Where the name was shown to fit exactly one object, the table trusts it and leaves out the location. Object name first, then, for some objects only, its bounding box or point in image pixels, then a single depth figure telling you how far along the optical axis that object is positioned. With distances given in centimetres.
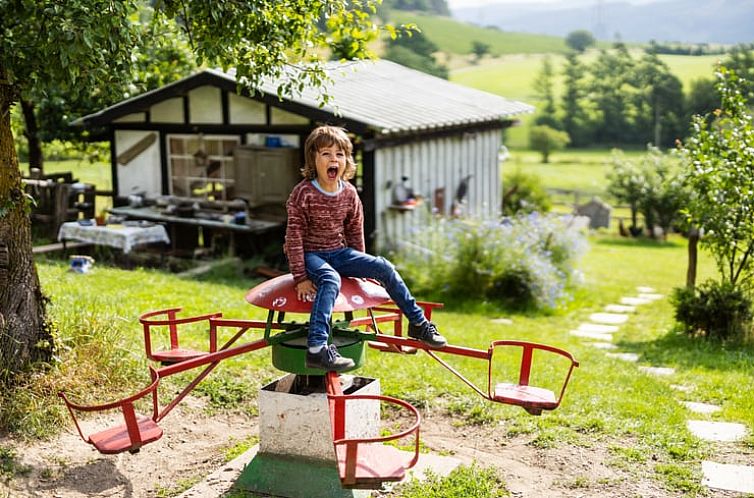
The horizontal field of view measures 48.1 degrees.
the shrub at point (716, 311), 1027
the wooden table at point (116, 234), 1359
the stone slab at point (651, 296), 1536
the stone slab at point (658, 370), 884
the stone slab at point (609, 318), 1298
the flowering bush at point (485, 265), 1319
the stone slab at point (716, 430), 640
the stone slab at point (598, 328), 1215
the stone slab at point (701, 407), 718
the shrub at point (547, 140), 5653
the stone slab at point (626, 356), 972
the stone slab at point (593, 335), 1160
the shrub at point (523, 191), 2625
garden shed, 1412
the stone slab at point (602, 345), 1087
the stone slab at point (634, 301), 1476
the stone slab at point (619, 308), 1401
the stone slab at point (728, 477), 542
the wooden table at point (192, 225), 1391
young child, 495
